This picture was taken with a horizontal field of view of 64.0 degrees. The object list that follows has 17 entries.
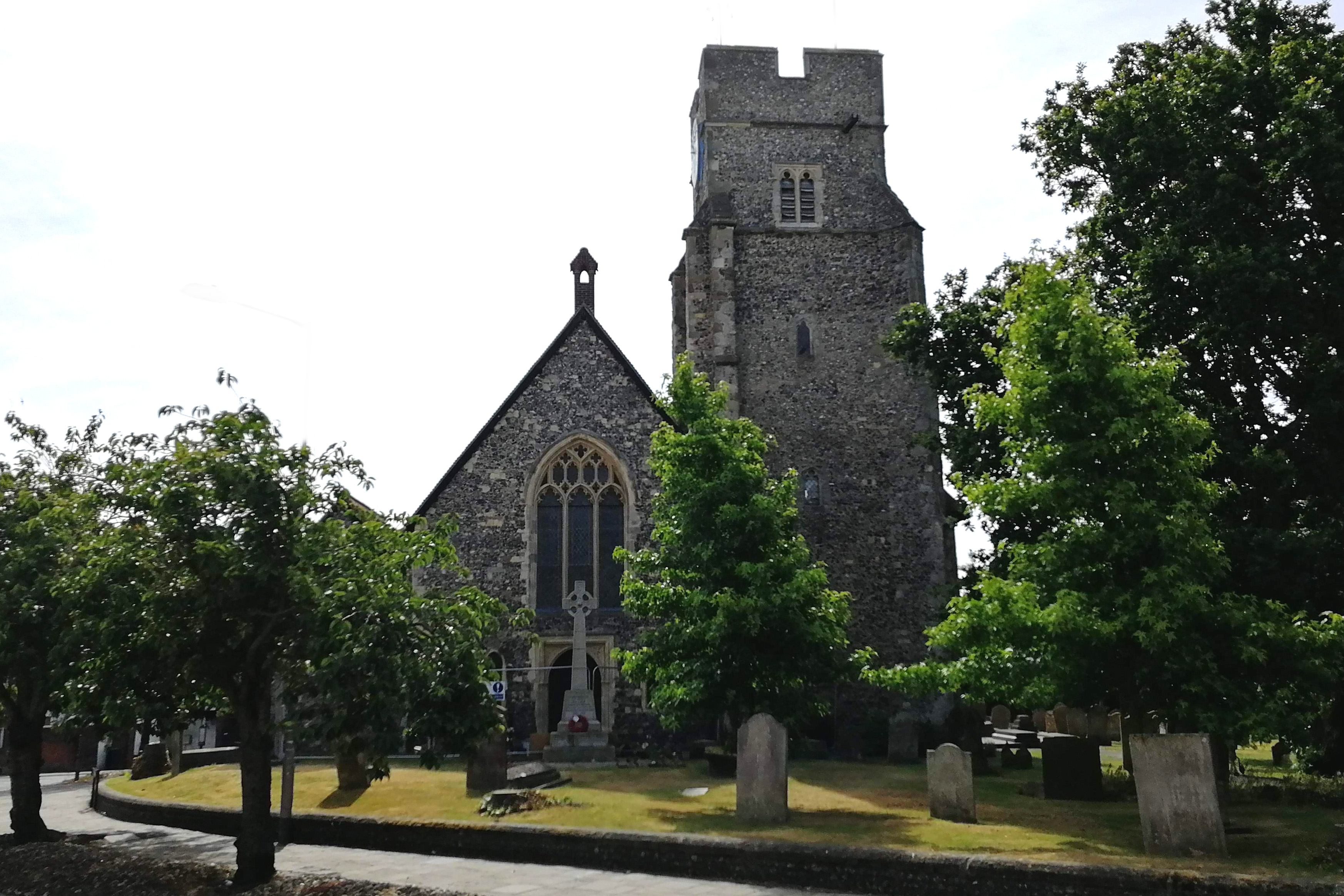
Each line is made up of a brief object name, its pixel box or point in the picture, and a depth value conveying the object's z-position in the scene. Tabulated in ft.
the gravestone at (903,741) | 84.38
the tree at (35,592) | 46.09
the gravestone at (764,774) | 46.75
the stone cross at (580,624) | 74.84
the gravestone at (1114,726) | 107.96
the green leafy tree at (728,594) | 54.60
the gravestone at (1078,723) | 99.30
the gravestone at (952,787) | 46.96
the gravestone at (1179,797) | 36.68
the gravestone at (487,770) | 58.80
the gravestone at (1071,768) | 56.44
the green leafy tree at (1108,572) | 40.88
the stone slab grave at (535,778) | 59.00
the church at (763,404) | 83.76
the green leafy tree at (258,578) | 38.24
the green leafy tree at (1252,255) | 57.67
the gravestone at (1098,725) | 98.22
